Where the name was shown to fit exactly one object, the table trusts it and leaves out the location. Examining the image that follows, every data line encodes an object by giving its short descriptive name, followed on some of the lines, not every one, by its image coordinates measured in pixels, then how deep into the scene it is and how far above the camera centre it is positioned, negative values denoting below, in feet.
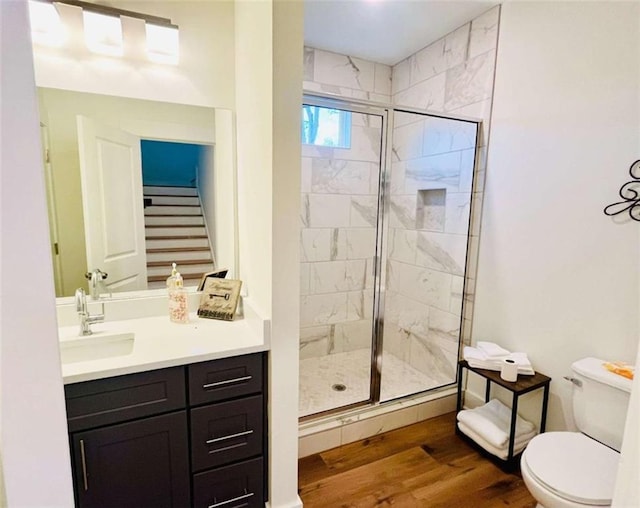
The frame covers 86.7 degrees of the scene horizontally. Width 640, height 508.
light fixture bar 4.98 +2.90
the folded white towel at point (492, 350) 6.72 -2.80
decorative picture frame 5.82 -1.63
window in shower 9.32 +2.21
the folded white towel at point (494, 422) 6.33 -4.13
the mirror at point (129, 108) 5.17 +1.59
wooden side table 6.03 -3.14
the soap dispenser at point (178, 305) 5.65 -1.68
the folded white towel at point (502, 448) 6.23 -4.40
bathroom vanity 4.05 -2.77
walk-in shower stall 8.16 -1.28
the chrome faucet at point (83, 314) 5.13 -1.70
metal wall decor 5.05 +0.28
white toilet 4.23 -3.37
